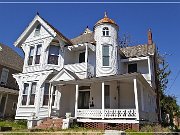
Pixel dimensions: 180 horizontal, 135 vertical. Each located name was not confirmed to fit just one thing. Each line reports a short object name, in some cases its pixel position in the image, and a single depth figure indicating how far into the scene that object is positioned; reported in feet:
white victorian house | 60.70
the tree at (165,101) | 99.95
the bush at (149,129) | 43.74
